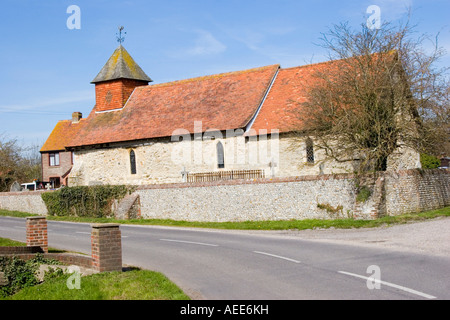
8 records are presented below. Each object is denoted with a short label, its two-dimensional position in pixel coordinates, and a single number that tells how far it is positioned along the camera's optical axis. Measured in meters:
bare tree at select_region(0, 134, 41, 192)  53.09
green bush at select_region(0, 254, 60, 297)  12.70
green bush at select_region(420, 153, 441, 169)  39.26
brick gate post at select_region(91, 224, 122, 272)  11.41
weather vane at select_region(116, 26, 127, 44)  41.70
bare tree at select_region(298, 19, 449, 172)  22.22
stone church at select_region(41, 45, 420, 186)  29.48
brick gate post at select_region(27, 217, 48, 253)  15.34
